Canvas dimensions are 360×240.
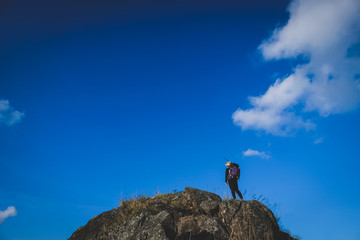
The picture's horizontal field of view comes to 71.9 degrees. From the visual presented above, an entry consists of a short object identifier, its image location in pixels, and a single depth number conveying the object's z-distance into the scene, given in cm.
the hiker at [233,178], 1424
